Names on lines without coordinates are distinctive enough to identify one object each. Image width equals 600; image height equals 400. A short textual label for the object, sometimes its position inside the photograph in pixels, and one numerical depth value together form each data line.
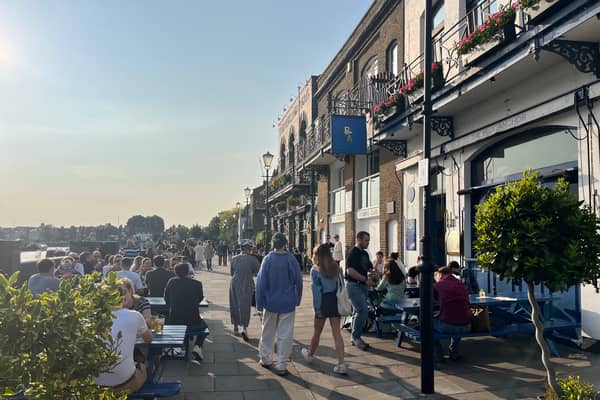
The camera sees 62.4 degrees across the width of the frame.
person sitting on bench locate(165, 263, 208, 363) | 6.88
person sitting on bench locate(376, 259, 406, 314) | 8.41
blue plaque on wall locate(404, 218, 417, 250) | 13.64
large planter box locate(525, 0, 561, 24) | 7.14
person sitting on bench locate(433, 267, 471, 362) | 6.73
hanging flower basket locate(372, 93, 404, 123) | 13.32
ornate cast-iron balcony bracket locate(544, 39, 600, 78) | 7.23
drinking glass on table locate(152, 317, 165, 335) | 5.37
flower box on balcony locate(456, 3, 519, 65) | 8.27
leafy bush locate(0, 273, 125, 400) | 2.50
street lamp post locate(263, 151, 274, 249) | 22.47
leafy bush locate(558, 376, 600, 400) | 3.95
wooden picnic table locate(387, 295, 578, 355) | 7.04
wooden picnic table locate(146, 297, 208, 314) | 7.72
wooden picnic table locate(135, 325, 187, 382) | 4.84
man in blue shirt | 6.56
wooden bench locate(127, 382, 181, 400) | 4.37
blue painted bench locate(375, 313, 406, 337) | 8.20
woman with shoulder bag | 6.50
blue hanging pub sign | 15.53
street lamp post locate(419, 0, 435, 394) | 5.35
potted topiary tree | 4.35
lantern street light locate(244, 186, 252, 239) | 30.40
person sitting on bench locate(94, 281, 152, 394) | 4.14
